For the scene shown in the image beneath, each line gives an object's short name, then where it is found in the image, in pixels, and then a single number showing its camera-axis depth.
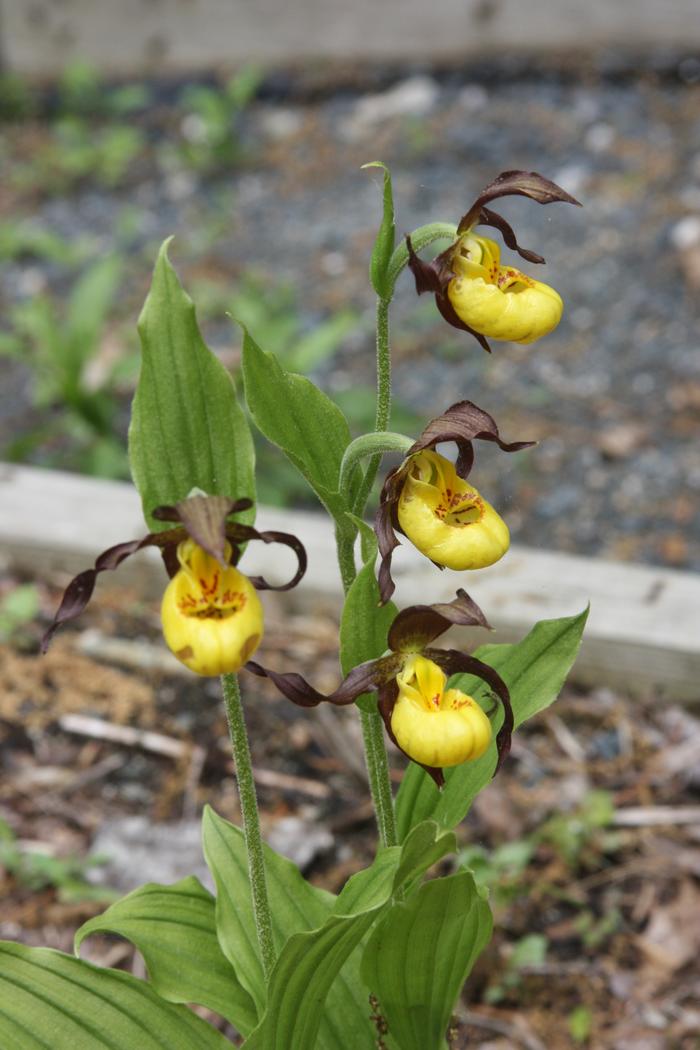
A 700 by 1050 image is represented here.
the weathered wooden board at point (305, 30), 1.79
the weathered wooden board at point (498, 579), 0.90
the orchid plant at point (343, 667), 0.65
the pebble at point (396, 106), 1.83
